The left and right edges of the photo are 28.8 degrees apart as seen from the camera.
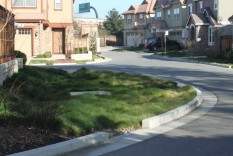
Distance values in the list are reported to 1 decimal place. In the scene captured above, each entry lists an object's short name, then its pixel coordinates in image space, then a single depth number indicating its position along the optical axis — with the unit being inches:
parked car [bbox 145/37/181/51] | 2352.4
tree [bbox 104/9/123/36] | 3666.3
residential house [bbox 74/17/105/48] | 1779.3
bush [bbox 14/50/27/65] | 956.6
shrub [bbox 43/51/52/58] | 1525.7
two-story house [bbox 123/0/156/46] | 3024.1
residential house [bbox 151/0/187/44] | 2379.4
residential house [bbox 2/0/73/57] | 1540.4
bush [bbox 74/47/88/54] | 1636.3
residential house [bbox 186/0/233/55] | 1844.2
